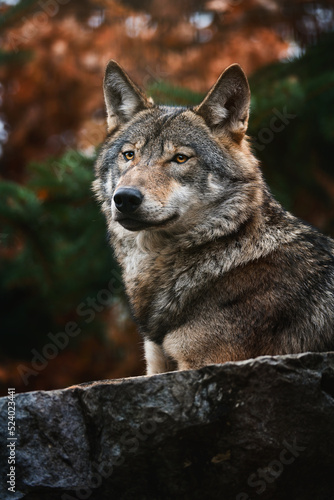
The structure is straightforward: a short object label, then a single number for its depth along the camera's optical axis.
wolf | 9.30
